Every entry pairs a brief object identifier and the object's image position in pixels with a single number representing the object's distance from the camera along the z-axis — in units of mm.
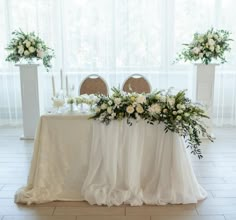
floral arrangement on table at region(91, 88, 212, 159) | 2693
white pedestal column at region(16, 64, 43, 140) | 4629
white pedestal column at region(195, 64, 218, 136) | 4547
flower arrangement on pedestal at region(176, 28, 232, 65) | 4289
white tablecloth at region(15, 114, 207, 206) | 2812
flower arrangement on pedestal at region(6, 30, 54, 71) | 4387
